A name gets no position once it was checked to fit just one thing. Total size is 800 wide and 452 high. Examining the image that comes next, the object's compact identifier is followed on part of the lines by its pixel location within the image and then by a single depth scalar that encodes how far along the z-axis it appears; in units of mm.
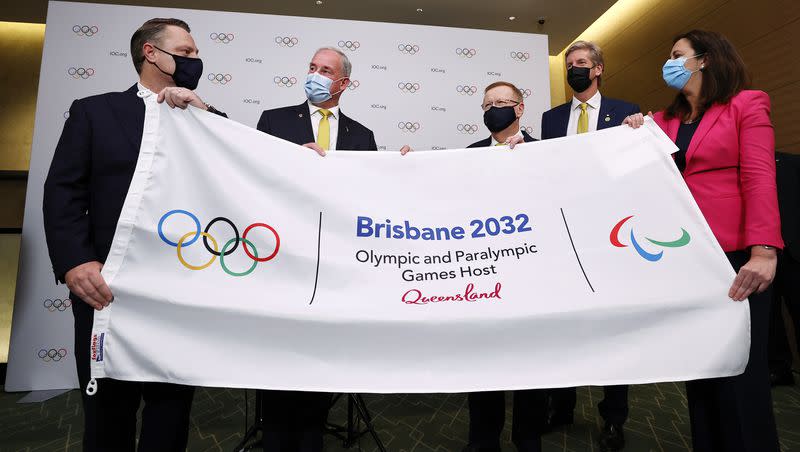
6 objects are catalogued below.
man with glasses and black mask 1881
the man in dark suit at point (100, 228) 1227
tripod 2152
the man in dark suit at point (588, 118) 2129
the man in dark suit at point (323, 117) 1890
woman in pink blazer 1321
